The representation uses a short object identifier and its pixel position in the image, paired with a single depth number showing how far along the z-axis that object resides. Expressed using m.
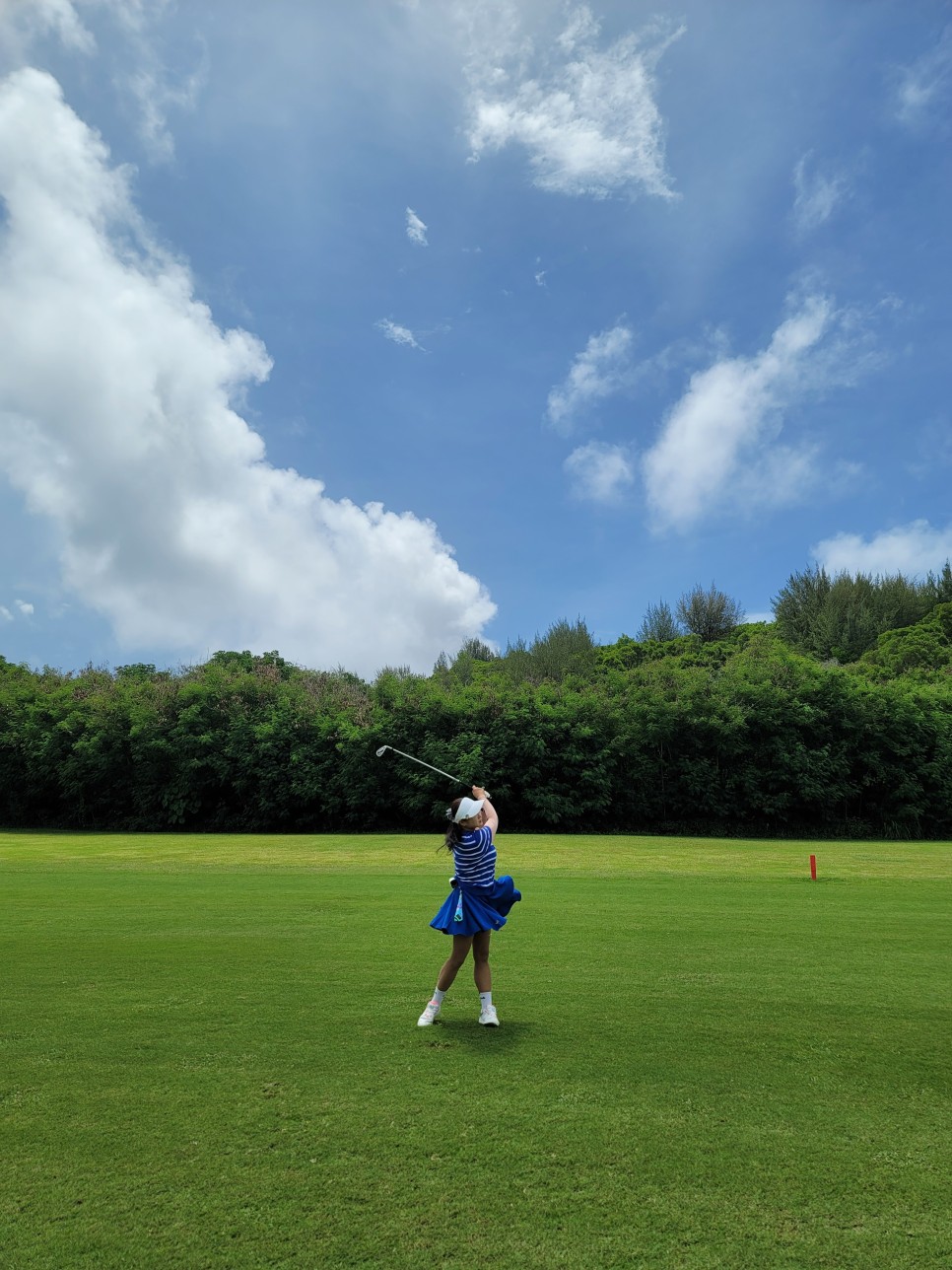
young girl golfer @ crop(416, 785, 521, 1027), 6.86
